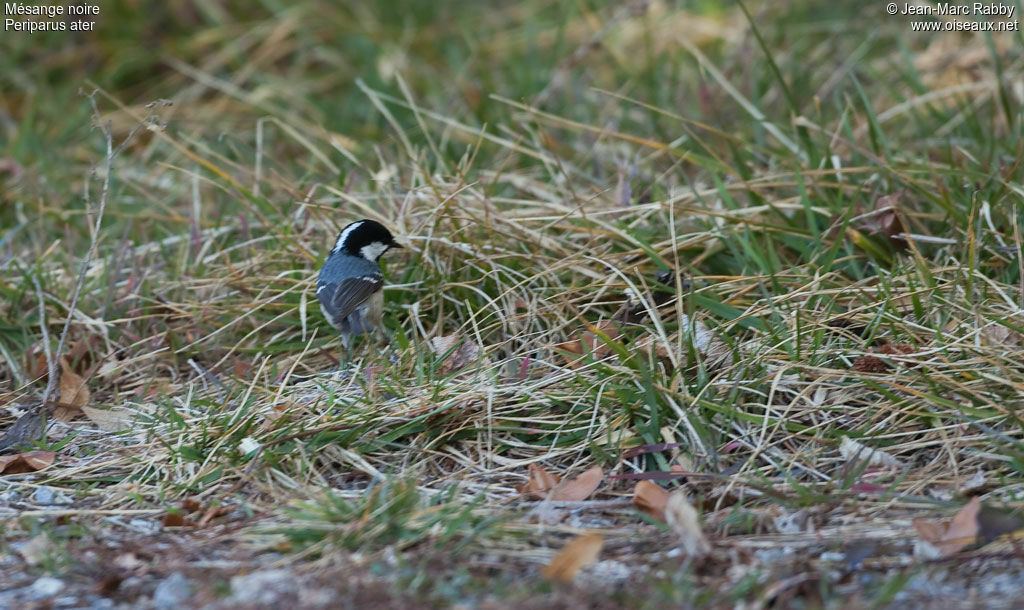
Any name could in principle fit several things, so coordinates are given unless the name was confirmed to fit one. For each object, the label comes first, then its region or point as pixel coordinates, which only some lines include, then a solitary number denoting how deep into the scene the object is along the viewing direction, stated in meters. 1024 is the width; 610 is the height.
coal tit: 7.20
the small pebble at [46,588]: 4.75
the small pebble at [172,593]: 4.59
